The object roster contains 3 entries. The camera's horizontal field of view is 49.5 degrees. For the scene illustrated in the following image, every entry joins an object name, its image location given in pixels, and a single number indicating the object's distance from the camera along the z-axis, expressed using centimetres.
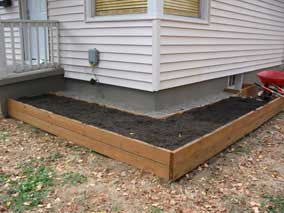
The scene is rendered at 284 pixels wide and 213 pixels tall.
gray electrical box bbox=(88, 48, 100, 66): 549
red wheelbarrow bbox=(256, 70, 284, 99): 623
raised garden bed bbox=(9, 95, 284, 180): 328
